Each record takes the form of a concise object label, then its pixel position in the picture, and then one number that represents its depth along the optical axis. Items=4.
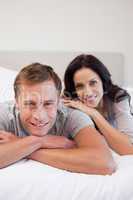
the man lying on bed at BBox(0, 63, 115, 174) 1.01
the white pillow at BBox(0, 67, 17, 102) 1.86
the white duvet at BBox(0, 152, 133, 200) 0.91
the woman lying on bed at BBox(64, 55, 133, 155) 1.53
